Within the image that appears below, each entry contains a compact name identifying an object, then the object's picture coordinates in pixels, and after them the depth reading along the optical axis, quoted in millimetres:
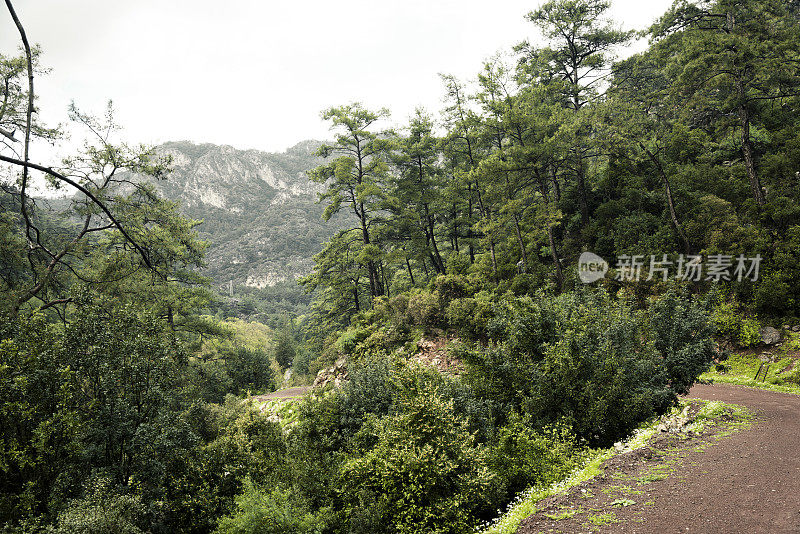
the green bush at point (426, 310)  18438
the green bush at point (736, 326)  13367
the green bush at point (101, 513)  5543
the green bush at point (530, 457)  7426
